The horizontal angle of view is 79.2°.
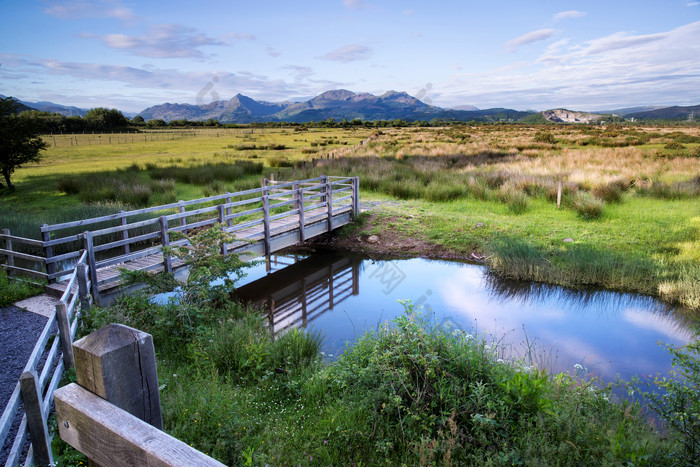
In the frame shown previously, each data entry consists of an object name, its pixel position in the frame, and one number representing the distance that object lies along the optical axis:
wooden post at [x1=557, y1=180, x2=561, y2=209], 15.58
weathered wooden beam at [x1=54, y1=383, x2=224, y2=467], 1.22
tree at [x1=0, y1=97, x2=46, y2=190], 19.86
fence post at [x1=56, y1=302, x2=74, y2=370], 4.44
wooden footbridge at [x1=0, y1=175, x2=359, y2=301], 7.64
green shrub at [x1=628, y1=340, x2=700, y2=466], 3.45
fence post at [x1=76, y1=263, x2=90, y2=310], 6.55
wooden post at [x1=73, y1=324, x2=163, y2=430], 1.40
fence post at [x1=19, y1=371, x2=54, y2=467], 2.40
